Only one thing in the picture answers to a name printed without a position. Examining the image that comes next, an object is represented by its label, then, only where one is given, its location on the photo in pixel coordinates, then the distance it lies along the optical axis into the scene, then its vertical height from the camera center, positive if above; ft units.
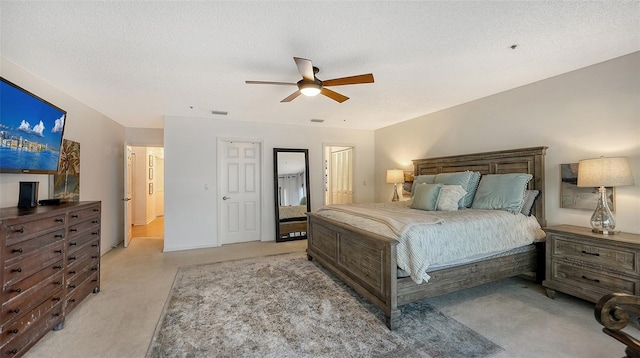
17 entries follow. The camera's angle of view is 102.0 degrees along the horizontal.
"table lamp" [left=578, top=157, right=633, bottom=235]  7.79 -0.02
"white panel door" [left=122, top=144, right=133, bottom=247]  15.71 -1.30
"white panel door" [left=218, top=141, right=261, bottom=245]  16.71 -0.87
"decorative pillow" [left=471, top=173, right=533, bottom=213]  10.00 -0.60
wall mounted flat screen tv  6.84 +1.40
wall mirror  17.53 -0.97
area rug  6.32 -4.20
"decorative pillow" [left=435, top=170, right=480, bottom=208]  11.59 -0.20
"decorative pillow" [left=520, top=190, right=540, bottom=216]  10.15 -0.93
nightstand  7.27 -2.61
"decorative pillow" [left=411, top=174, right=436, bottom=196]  13.38 -0.07
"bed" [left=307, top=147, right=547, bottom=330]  7.41 -2.89
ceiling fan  7.35 +3.04
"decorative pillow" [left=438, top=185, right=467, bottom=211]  10.78 -0.82
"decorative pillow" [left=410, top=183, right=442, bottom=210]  10.94 -0.82
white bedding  7.36 -1.78
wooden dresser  5.57 -2.35
